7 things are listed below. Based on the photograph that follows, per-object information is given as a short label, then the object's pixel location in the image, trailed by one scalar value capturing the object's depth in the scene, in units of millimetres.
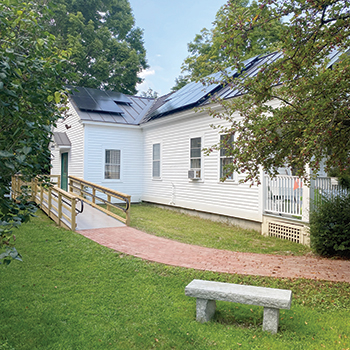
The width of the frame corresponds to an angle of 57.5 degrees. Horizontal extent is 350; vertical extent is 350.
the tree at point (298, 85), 4531
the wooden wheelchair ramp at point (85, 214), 9375
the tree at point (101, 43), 26031
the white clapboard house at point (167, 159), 9555
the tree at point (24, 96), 2562
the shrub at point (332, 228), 7008
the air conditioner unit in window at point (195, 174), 12564
